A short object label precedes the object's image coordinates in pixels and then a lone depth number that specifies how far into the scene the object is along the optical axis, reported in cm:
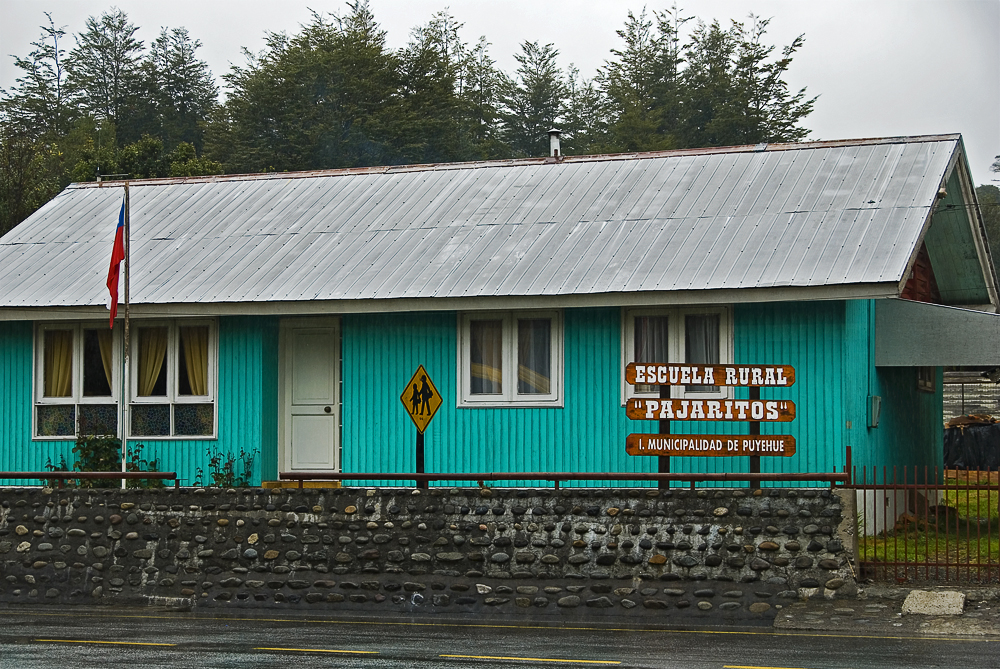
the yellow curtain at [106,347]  1744
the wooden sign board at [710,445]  1294
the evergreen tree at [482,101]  6056
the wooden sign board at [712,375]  1300
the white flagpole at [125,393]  1525
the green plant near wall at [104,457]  1683
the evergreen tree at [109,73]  7244
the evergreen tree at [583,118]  6172
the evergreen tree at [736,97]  5653
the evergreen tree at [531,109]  6431
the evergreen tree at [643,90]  5719
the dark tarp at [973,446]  3059
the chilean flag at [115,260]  1542
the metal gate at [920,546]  1234
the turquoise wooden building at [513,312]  1509
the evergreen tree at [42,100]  6981
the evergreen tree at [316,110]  5228
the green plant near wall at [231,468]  1671
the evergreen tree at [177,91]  7119
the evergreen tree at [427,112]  5338
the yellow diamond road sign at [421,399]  1367
